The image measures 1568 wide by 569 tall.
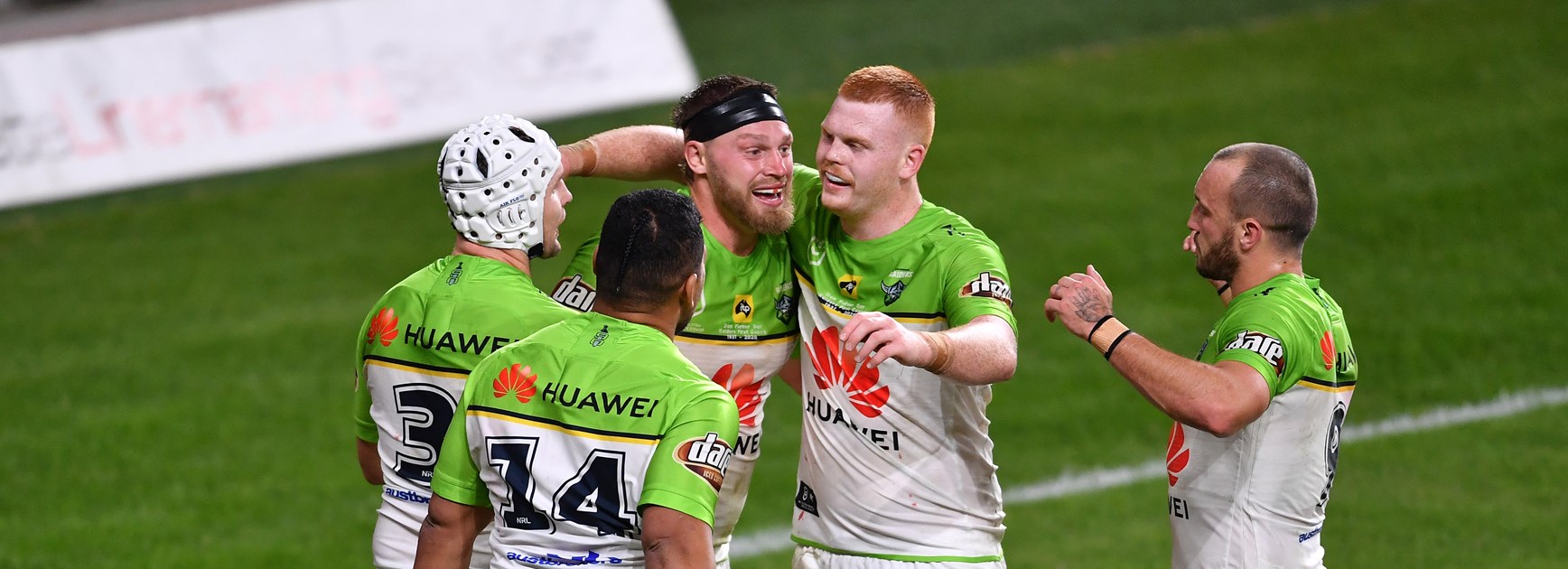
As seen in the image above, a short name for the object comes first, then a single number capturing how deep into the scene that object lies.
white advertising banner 32.28
